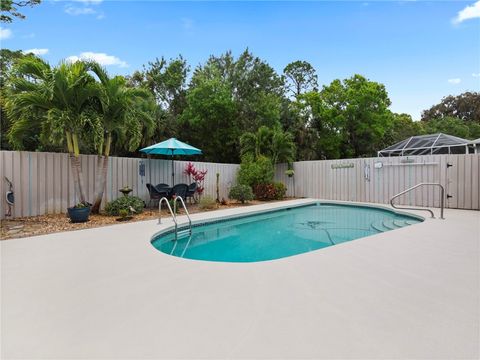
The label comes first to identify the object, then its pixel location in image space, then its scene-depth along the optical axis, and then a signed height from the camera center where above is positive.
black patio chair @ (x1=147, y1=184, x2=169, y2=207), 8.83 -0.52
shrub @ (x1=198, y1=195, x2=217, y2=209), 9.44 -0.90
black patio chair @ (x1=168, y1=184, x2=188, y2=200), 9.22 -0.45
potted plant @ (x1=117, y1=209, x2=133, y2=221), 7.07 -1.03
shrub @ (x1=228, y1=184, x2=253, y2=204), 10.84 -0.64
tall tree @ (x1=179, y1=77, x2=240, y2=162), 15.59 +3.32
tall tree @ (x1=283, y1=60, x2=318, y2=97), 23.31 +8.61
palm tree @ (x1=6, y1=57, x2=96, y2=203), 6.40 +1.92
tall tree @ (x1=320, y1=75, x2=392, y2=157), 19.98 +4.89
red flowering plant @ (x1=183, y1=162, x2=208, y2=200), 10.86 +0.08
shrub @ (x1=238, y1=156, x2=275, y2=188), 12.07 +0.26
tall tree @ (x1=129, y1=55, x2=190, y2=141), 18.05 +6.30
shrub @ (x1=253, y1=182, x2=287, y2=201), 12.26 -0.64
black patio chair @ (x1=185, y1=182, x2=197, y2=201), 9.91 -0.46
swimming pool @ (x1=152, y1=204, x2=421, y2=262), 5.12 -1.36
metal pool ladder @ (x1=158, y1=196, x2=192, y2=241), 5.93 -1.23
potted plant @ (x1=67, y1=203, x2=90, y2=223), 6.47 -0.87
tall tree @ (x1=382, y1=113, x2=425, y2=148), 23.89 +4.53
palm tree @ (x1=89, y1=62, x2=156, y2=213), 6.94 +1.69
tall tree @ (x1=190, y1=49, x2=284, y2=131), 16.53 +6.45
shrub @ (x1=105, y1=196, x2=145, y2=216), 7.53 -0.79
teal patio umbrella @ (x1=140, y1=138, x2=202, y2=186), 9.12 +0.97
